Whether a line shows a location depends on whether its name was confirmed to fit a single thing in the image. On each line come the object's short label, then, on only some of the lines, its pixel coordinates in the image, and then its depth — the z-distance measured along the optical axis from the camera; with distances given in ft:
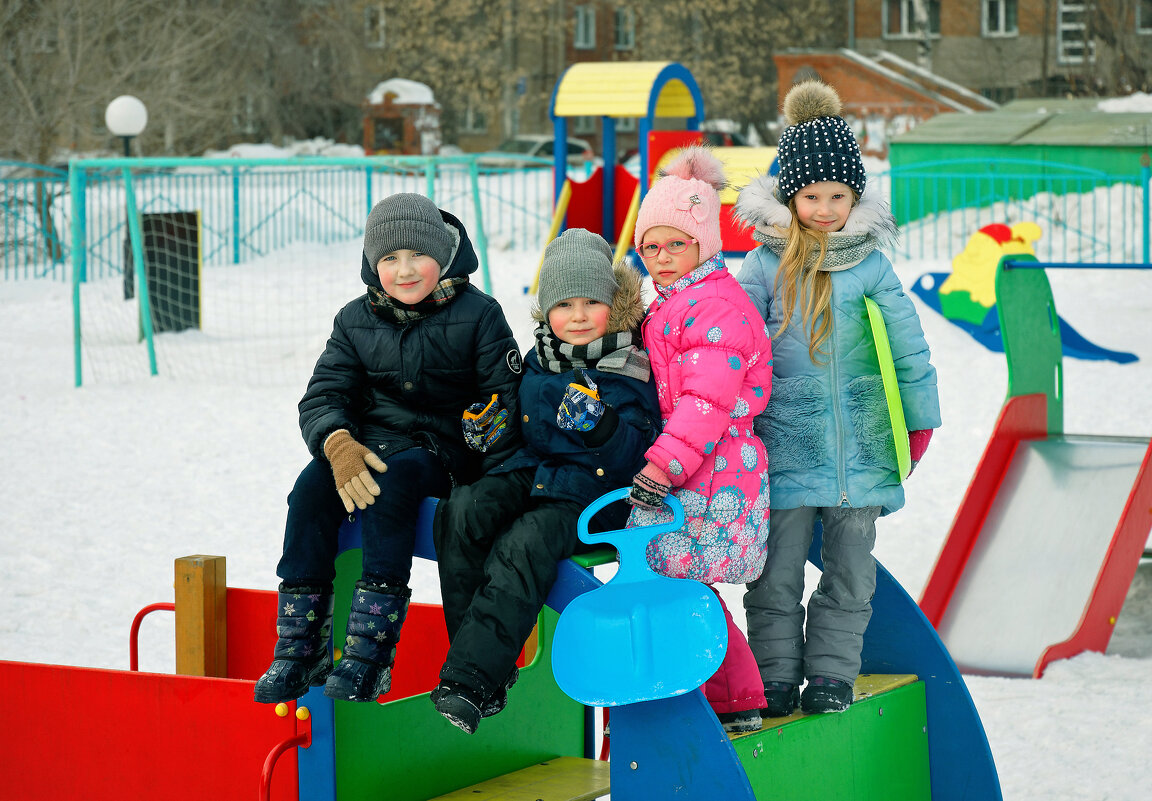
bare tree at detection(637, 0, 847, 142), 208.74
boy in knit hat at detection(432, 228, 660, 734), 17.38
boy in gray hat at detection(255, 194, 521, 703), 18.83
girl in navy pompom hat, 20.02
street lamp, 90.94
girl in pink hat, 17.95
